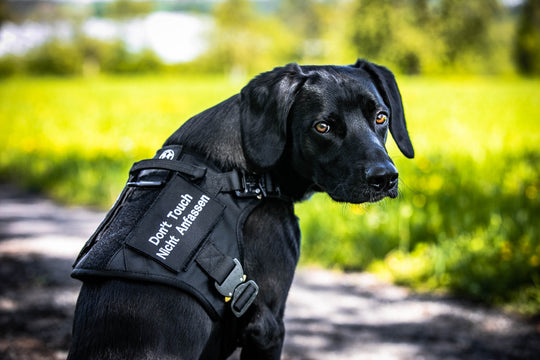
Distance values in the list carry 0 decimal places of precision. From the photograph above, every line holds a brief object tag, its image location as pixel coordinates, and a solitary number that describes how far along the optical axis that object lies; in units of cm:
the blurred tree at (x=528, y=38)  3387
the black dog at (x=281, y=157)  190
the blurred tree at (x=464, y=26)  4481
